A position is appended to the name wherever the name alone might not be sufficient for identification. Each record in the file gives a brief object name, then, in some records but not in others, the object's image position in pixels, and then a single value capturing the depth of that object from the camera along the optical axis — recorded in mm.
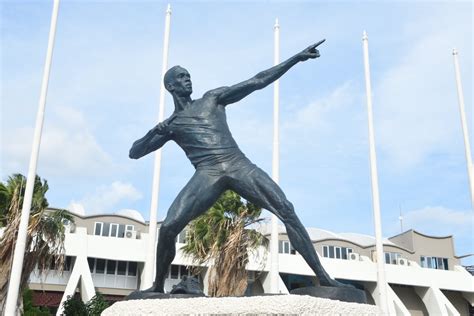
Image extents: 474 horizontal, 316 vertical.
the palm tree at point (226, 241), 17750
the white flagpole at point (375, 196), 18333
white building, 29248
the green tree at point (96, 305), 17969
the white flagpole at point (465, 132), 20203
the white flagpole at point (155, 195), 16641
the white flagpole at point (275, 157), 17266
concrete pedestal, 4719
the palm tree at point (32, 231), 17766
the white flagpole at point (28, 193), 15047
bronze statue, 5637
